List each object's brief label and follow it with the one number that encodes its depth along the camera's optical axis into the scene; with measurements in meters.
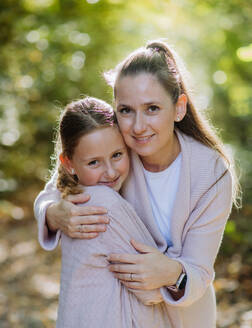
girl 1.83
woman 1.86
